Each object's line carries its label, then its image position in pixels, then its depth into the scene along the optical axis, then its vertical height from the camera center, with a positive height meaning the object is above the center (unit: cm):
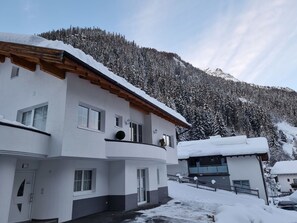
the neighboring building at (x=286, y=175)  5156 -277
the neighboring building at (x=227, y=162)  2500 +61
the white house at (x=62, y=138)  783 +141
